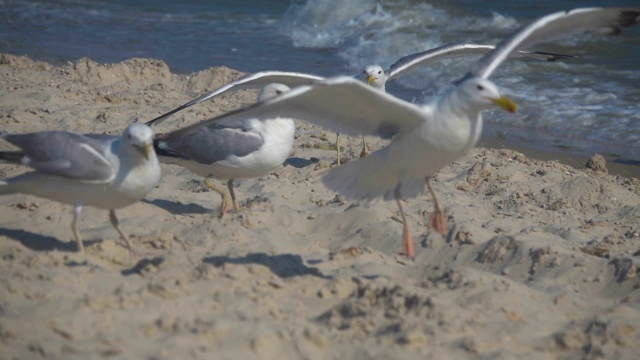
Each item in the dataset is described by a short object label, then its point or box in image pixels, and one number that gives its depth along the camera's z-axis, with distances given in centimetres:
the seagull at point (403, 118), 1132
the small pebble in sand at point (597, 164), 1959
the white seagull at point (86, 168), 1145
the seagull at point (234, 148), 1477
